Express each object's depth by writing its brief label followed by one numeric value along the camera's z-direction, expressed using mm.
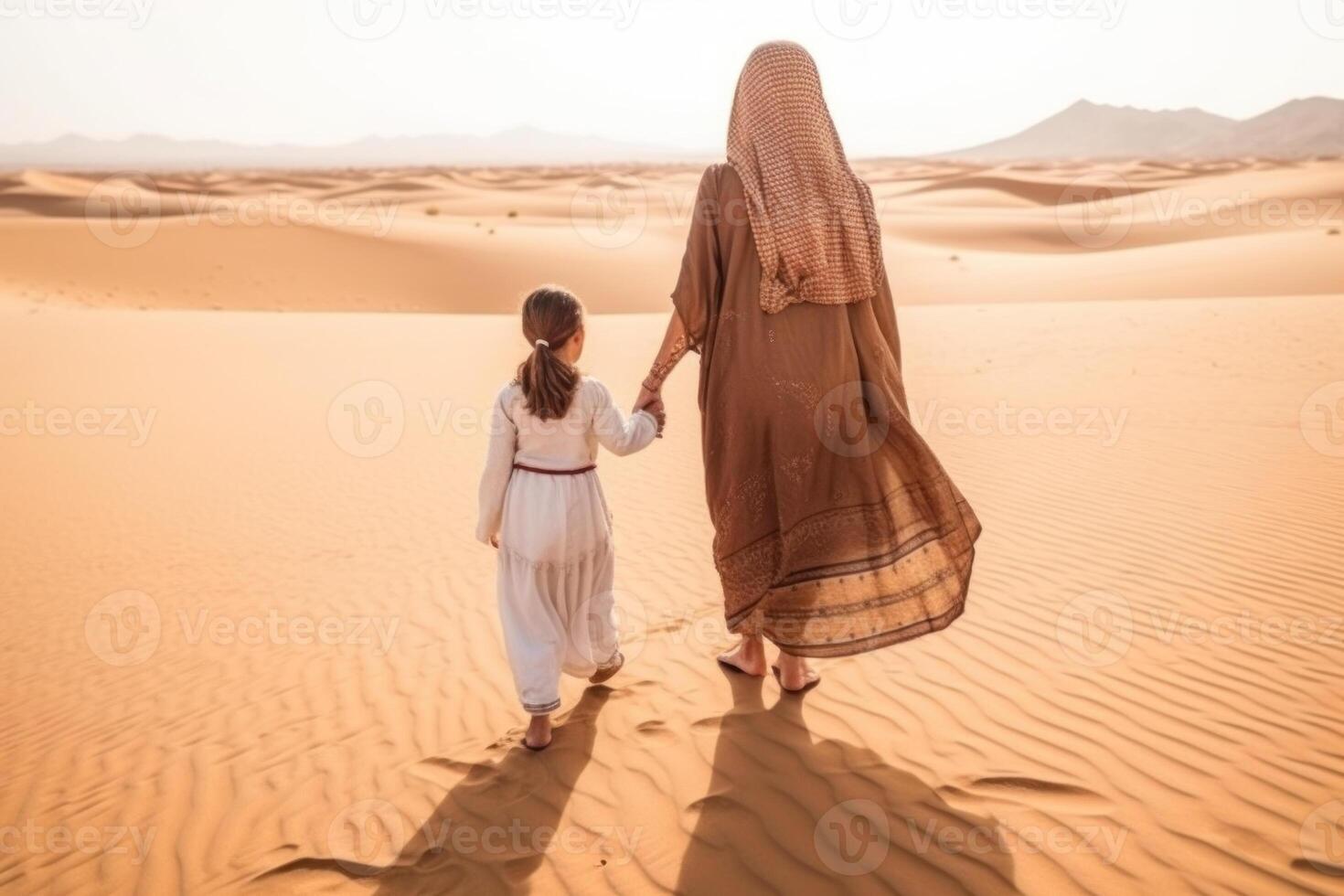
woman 3721
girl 3551
